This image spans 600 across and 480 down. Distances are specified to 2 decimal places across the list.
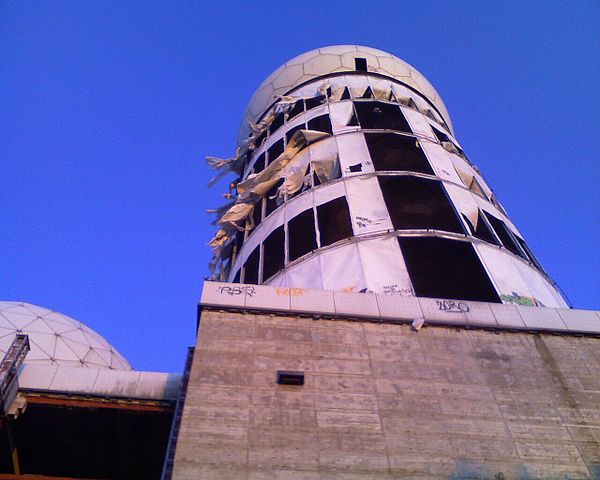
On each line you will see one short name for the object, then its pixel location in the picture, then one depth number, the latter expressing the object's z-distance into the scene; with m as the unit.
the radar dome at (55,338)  19.32
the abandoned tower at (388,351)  9.63
